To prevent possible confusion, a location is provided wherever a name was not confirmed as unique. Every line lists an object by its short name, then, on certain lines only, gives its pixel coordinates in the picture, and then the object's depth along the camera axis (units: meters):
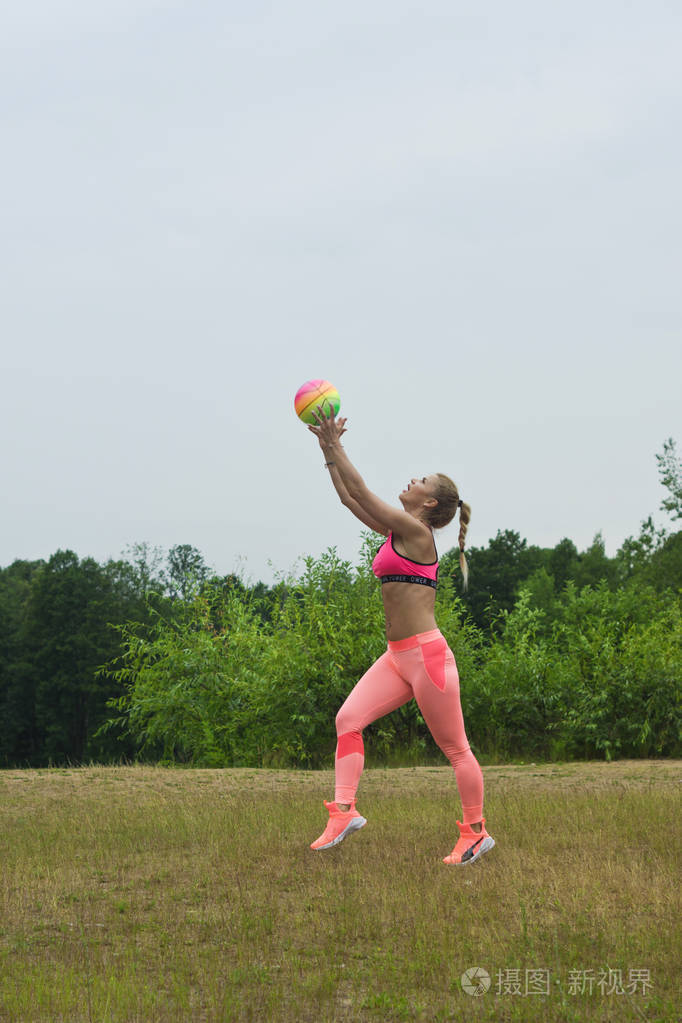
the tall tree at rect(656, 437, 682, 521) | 46.72
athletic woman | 6.95
